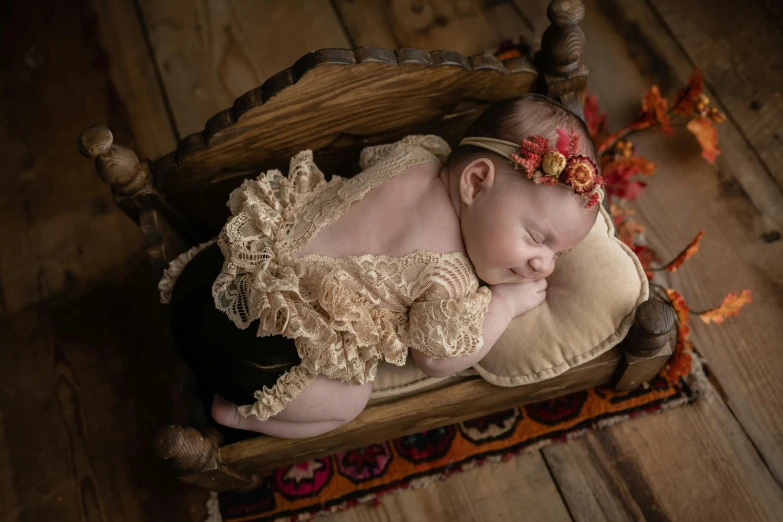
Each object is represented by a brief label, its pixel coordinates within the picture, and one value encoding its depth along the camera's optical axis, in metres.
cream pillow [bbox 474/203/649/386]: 1.05
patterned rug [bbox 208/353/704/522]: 1.31
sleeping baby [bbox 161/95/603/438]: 0.96
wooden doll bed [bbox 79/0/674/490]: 1.02
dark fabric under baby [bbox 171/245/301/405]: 1.03
